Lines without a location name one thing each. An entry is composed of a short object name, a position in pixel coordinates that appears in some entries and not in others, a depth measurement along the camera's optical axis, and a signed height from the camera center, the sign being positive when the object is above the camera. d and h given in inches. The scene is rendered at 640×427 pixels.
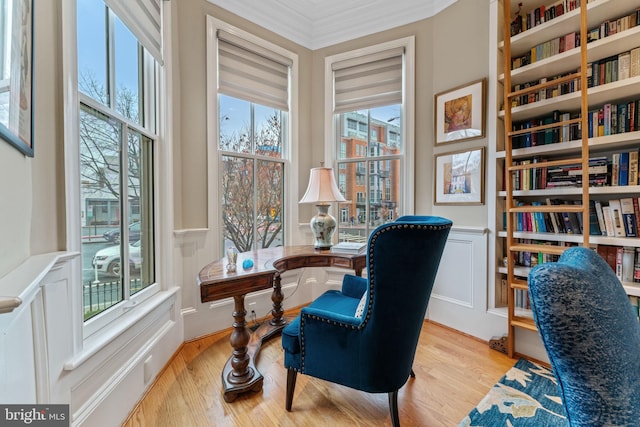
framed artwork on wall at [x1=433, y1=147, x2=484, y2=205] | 94.5 +10.0
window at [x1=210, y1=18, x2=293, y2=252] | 104.5 +28.2
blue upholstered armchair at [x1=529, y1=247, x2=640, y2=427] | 18.4 -9.6
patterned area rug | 58.7 -45.0
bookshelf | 68.4 +20.4
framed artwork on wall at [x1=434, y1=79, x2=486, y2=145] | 93.6 +32.5
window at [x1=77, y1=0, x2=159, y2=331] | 56.7 +11.3
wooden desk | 60.5 -17.6
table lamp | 95.3 +2.7
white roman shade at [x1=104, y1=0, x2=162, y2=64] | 60.7 +45.0
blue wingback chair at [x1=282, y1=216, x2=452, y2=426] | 47.4 -22.3
